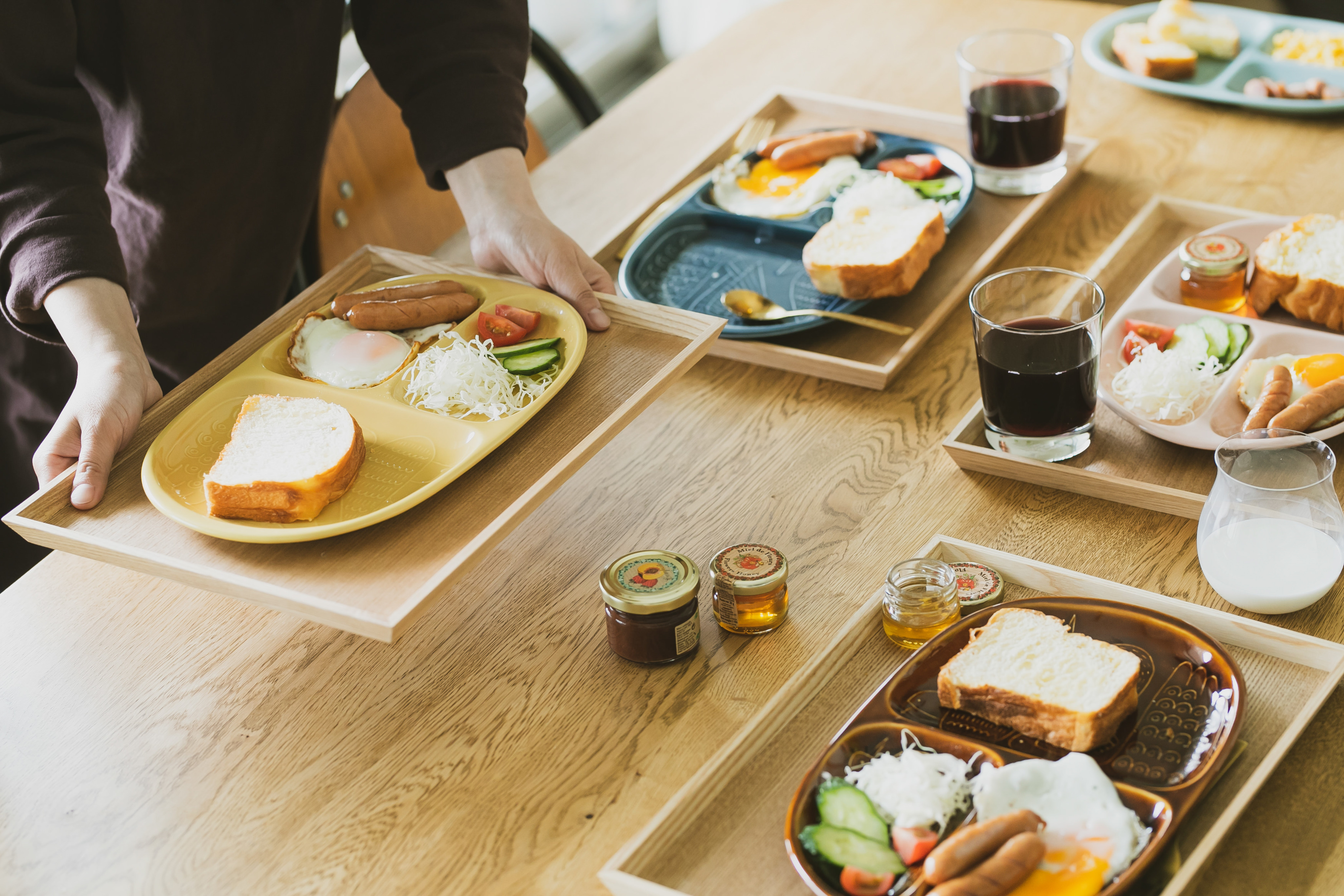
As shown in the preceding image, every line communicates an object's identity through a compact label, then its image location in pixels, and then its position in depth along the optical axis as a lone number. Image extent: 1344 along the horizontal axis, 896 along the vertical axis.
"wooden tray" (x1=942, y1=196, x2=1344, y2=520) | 1.37
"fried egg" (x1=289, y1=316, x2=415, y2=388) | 1.46
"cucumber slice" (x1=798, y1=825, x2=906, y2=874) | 0.94
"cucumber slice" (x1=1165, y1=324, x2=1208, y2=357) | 1.50
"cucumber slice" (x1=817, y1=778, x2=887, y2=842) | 0.97
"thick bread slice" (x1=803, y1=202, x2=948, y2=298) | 1.70
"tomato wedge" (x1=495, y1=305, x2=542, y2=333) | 1.50
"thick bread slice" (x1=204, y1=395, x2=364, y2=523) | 1.21
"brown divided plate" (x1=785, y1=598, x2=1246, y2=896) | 0.98
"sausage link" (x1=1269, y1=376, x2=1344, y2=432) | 1.35
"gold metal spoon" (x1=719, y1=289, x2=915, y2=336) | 1.72
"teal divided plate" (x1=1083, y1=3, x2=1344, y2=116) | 2.18
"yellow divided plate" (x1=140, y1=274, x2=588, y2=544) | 1.21
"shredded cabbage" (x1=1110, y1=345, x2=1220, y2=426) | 1.42
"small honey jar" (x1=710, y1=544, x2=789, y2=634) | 1.24
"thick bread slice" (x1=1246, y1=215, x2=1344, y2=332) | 1.55
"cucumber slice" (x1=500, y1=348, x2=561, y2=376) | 1.42
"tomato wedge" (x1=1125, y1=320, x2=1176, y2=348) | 1.55
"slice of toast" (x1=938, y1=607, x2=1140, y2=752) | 1.04
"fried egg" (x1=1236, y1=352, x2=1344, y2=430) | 1.42
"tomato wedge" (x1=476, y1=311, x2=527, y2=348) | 1.48
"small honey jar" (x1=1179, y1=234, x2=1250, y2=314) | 1.60
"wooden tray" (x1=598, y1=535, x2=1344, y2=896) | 0.99
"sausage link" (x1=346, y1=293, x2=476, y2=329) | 1.51
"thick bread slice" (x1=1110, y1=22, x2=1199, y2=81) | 2.29
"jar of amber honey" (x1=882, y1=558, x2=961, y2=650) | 1.19
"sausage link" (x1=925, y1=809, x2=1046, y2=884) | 0.90
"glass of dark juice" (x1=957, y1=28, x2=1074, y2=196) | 1.95
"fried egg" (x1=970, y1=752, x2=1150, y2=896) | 0.91
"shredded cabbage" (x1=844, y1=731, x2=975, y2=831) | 0.96
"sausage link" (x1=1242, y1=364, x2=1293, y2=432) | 1.37
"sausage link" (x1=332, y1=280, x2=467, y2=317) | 1.54
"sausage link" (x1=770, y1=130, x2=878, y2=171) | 2.07
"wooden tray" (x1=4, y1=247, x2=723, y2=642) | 1.13
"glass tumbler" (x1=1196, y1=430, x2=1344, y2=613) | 1.19
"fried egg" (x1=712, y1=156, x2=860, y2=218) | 1.98
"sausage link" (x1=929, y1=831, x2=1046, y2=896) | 0.89
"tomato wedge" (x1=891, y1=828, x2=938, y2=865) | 0.94
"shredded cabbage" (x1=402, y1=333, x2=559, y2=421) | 1.36
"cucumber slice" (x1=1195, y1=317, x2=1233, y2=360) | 1.51
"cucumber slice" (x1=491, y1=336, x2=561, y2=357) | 1.44
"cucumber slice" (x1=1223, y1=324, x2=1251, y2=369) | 1.50
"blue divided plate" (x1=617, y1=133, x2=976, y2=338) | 1.83
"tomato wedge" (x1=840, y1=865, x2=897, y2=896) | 0.92
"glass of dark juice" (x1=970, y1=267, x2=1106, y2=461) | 1.35
